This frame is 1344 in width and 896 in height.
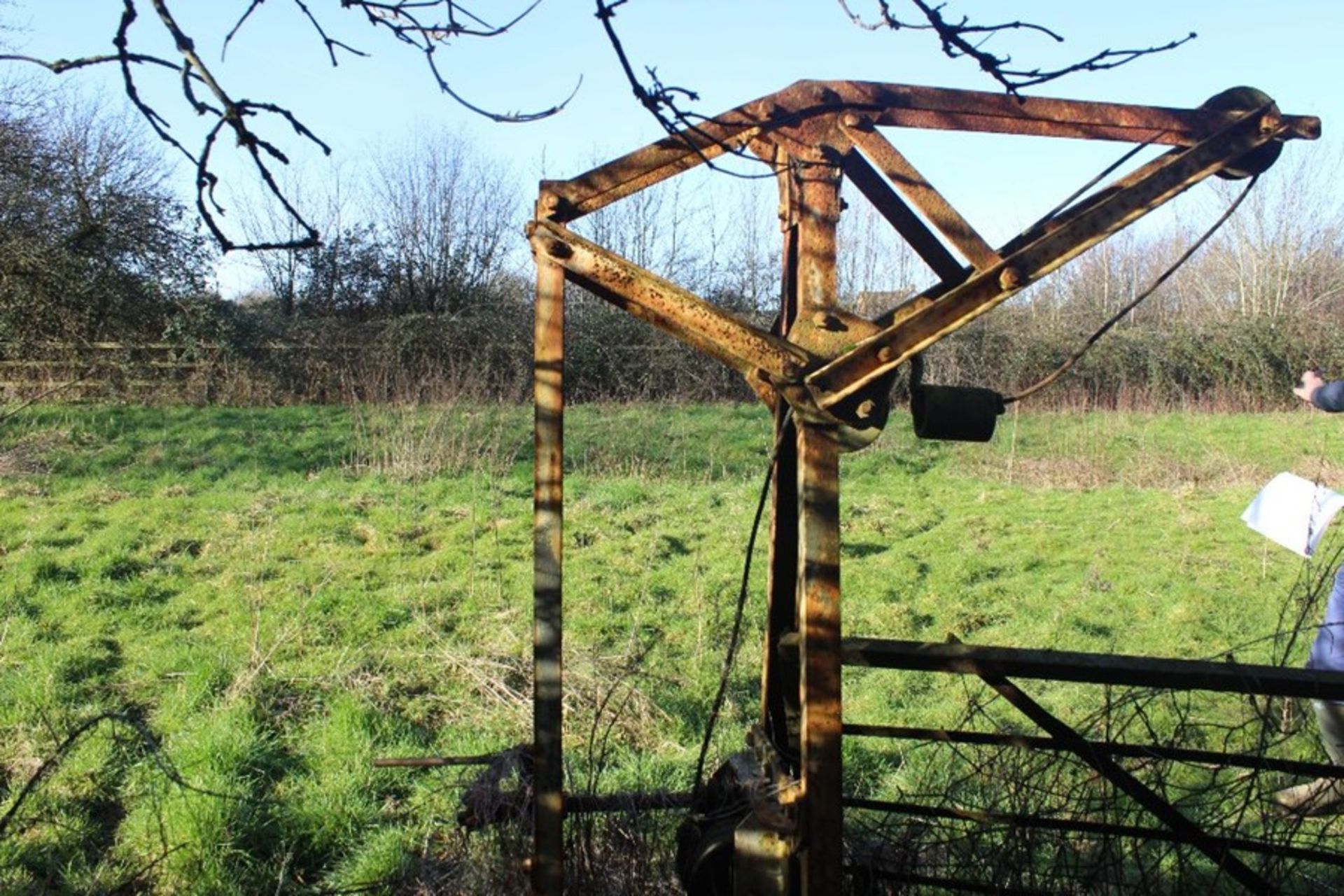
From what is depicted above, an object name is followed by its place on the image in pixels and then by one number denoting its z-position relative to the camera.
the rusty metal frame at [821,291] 2.91
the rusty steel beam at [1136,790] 3.26
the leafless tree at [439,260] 26.92
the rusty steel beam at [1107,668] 3.10
